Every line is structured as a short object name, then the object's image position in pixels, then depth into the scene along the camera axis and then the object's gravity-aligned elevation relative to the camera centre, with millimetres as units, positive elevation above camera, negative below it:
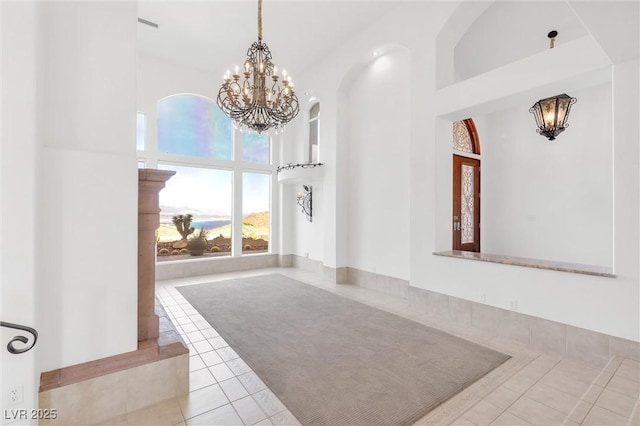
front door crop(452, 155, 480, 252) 5508 +208
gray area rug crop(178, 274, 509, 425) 2156 -1403
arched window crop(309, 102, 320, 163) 7176 +2036
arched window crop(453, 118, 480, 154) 5512 +1507
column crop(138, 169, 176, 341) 2236 -244
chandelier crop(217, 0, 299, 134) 3867 +1544
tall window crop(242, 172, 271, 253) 7348 +69
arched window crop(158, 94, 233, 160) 6340 +1963
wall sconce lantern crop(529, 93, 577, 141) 3975 +1417
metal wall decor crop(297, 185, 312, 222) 7184 +332
